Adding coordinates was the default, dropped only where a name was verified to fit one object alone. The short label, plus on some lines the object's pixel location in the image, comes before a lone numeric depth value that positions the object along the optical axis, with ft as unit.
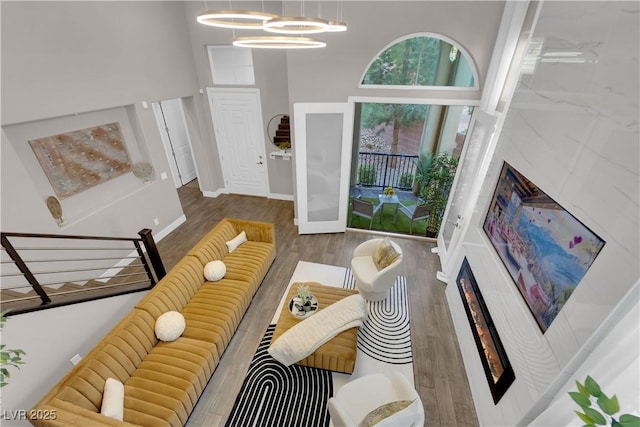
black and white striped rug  8.23
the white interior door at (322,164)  13.88
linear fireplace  7.32
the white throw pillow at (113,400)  6.72
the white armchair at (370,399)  6.28
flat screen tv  5.35
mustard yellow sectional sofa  6.64
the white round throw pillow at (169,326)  8.83
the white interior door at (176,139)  21.47
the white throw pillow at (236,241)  13.25
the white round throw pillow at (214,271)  11.37
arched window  12.26
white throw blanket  8.70
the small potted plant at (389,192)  18.02
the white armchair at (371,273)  11.02
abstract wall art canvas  11.23
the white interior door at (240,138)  18.25
